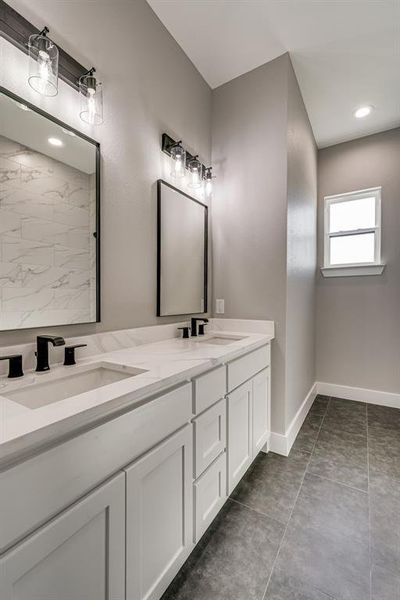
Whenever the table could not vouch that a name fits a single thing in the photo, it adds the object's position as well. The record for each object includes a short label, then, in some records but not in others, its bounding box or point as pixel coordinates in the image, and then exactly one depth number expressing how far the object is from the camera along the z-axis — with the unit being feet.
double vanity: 1.84
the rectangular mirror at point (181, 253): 5.67
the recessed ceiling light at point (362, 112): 8.36
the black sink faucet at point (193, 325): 6.44
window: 9.55
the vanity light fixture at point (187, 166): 5.78
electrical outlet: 7.41
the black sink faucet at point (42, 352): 3.28
